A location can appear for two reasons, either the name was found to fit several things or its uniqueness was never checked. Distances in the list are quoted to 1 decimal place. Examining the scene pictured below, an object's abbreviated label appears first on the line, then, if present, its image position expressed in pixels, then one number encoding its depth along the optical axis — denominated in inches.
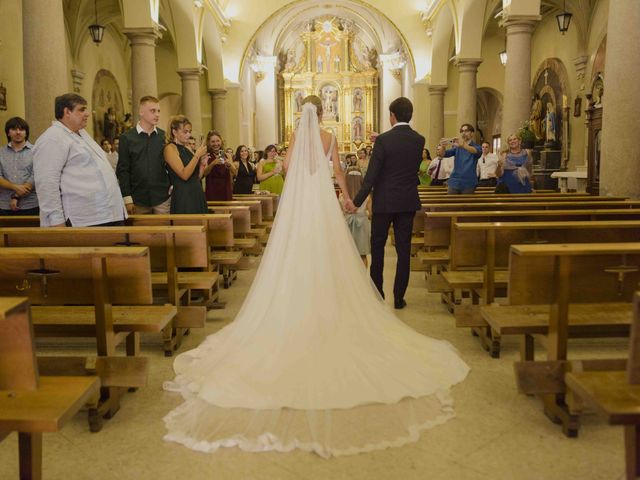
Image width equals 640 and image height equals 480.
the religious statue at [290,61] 1063.7
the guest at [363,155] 529.5
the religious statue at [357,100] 1072.8
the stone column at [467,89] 552.4
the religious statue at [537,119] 669.1
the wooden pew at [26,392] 72.5
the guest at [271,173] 342.0
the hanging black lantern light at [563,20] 484.1
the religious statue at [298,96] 1064.8
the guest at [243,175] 342.3
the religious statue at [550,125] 634.5
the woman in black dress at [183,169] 201.6
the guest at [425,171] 457.7
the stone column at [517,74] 392.5
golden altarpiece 1050.1
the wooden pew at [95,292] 114.8
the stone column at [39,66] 242.8
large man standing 160.2
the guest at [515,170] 298.4
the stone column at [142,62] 428.8
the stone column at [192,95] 613.0
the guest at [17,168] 223.3
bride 112.7
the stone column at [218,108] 744.3
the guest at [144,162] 199.2
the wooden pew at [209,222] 186.1
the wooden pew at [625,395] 74.1
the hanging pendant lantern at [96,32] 502.1
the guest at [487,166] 381.1
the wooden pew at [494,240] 156.8
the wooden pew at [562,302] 111.6
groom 205.9
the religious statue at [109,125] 650.8
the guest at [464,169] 289.4
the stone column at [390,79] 946.7
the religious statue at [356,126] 1073.5
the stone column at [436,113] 700.7
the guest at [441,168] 417.4
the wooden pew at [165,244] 151.9
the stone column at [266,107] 970.7
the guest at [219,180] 269.1
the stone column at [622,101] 257.3
